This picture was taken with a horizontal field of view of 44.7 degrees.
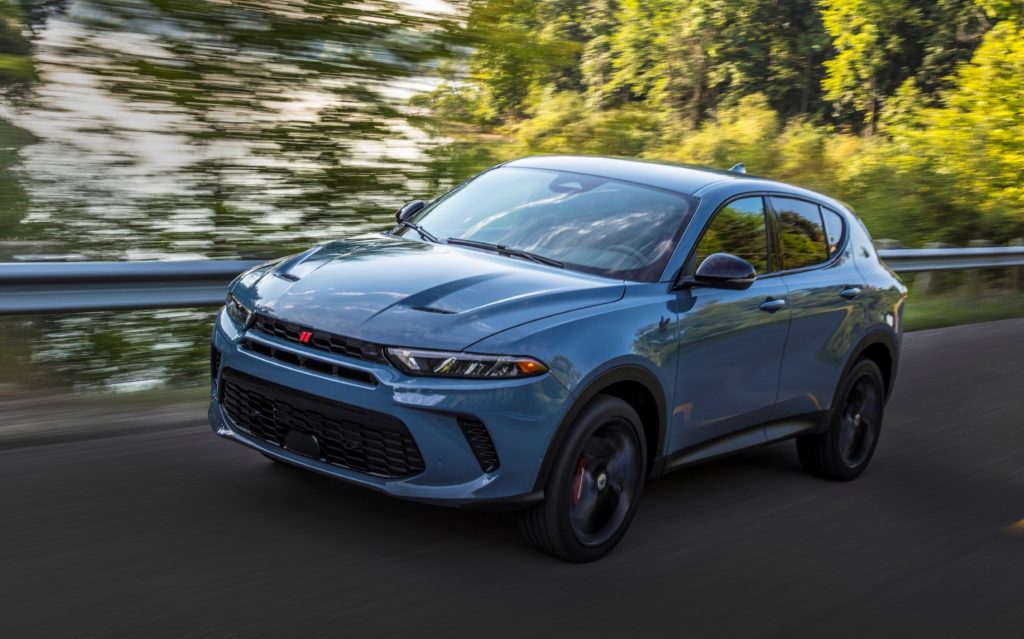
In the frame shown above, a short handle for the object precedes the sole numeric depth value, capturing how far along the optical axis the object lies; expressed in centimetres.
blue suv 464
